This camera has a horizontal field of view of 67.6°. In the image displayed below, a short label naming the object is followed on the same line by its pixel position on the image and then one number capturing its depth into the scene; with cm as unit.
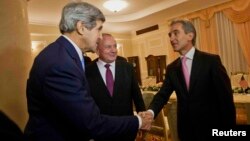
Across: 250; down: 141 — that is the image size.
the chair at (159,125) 202
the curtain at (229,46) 445
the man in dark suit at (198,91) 134
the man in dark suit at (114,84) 157
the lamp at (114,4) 438
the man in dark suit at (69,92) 86
